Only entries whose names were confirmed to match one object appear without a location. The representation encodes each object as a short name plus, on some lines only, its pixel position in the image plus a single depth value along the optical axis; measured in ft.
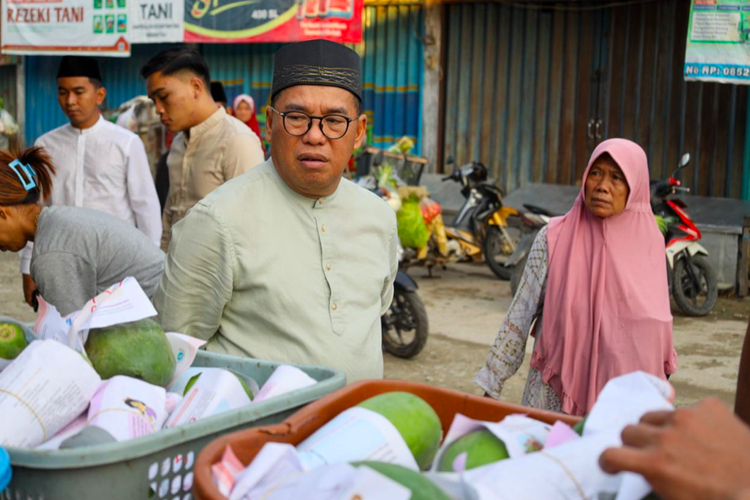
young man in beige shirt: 14.11
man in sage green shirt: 7.38
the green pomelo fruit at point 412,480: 3.52
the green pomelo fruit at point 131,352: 5.34
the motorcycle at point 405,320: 20.20
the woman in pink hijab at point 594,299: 11.23
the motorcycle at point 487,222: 30.01
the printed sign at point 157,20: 35.22
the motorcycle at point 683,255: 24.91
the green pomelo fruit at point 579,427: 4.17
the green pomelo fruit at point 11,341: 5.52
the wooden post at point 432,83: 34.22
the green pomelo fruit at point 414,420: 4.34
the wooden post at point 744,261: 27.76
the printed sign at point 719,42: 26.23
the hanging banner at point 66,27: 36.63
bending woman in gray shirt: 9.70
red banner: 31.81
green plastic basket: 4.25
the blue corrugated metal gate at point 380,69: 35.37
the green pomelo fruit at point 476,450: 4.08
